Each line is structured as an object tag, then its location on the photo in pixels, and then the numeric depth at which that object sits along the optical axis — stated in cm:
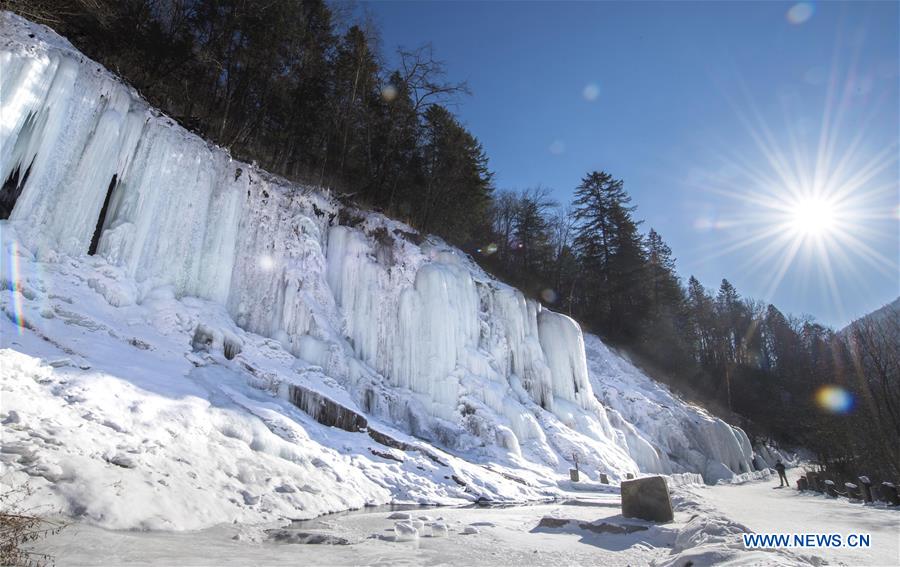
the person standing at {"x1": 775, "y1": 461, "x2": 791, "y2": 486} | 1880
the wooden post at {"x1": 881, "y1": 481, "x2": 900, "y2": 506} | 949
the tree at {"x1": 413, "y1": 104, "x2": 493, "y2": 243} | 2386
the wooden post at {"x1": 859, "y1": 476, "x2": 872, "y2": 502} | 1062
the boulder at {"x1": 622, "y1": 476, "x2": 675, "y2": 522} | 673
